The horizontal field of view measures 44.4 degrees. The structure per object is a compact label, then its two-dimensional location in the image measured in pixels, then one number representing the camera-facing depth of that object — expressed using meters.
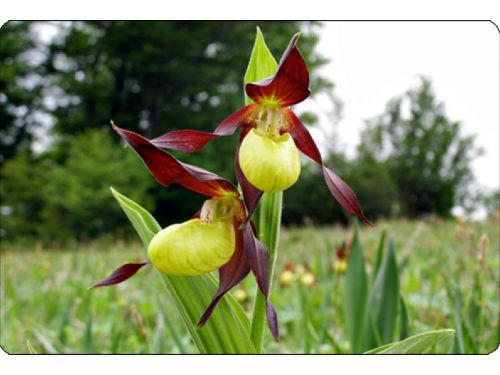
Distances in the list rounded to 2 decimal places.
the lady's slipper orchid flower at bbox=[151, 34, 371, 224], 0.22
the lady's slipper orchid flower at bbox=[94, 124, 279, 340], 0.24
